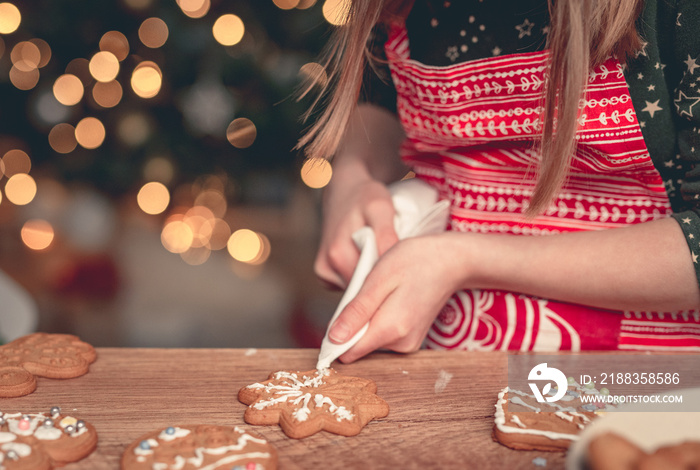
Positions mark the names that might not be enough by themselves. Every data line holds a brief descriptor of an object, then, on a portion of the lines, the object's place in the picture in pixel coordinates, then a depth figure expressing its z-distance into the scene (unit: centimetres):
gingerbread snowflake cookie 48
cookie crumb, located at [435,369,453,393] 58
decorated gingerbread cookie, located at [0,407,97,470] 41
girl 63
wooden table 45
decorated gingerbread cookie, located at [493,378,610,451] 46
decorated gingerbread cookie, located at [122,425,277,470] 41
